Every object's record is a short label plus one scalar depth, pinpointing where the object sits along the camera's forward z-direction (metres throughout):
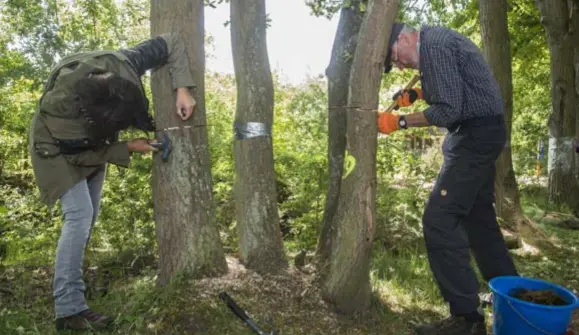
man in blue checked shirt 2.82
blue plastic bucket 2.53
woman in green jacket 2.72
